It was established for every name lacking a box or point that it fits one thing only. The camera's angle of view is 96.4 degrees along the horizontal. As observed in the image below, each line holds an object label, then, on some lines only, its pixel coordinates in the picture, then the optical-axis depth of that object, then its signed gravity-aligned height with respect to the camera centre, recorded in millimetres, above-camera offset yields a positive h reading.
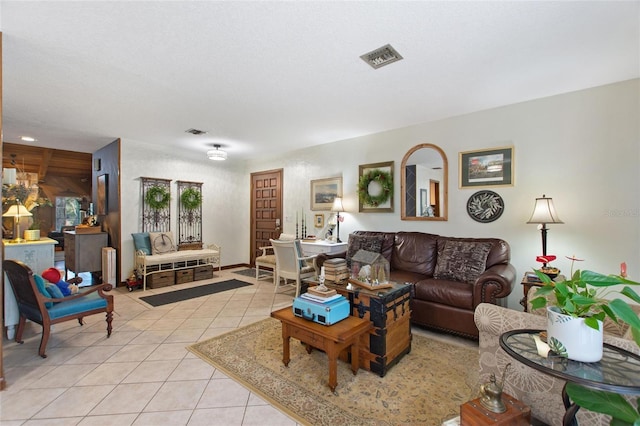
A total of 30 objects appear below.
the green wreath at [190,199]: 5938 +314
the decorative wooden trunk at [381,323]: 2311 -917
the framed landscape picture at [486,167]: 3533 +592
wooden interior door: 6312 +131
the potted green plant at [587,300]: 993 -328
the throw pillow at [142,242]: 5152 -505
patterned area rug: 1860 -1300
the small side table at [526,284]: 2673 -682
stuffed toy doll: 3012 -691
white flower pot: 1098 -492
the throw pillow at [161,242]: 5262 -534
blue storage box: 2209 -767
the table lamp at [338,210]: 4977 +64
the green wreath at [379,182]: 4527 +442
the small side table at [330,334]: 2059 -915
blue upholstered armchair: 2553 -865
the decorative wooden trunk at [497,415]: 1236 -893
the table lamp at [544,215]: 2986 -18
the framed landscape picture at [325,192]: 5234 +412
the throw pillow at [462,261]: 3207 -554
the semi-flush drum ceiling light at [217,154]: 5344 +1122
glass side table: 978 -585
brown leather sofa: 2865 -685
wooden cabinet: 5035 -668
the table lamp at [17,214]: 3406 +2
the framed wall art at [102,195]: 5598 +379
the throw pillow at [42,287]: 2606 -673
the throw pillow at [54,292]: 2754 -752
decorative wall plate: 3590 +94
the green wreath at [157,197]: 5414 +320
